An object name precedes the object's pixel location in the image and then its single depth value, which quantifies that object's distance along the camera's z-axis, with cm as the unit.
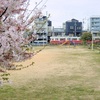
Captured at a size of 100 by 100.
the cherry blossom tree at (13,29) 217
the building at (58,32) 6400
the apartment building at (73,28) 6206
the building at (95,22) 6754
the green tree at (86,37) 4371
